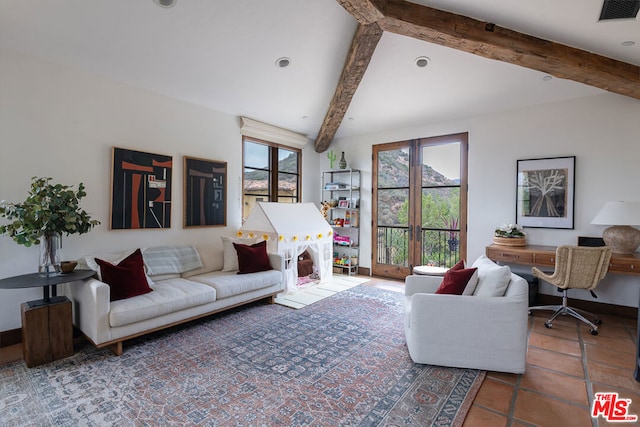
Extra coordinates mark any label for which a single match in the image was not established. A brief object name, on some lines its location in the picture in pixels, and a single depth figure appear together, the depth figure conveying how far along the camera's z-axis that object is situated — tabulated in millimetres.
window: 5164
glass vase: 2688
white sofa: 2598
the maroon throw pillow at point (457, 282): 2561
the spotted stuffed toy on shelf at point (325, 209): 6125
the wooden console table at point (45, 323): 2438
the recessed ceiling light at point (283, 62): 3724
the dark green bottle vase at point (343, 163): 5980
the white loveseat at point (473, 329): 2332
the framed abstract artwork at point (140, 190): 3514
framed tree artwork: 4034
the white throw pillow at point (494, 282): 2434
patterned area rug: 1908
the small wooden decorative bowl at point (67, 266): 2762
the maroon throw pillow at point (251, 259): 3949
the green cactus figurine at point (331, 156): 6176
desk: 3295
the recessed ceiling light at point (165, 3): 2684
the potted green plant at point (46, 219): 2551
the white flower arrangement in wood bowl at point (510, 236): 4148
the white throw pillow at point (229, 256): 4102
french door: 4969
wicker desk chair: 3229
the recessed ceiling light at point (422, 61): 3707
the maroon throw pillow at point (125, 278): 2854
